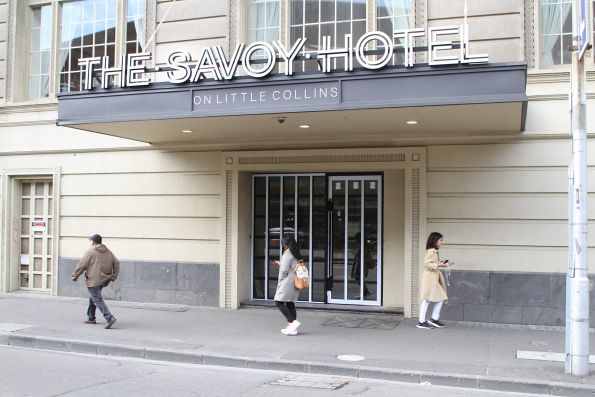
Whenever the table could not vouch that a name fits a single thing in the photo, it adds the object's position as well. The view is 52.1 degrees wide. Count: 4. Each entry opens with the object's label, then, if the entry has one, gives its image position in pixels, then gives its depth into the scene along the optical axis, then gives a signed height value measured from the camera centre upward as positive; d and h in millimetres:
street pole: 7141 -382
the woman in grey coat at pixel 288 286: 9555 -1103
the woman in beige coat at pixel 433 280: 10008 -1035
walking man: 10164 -957
